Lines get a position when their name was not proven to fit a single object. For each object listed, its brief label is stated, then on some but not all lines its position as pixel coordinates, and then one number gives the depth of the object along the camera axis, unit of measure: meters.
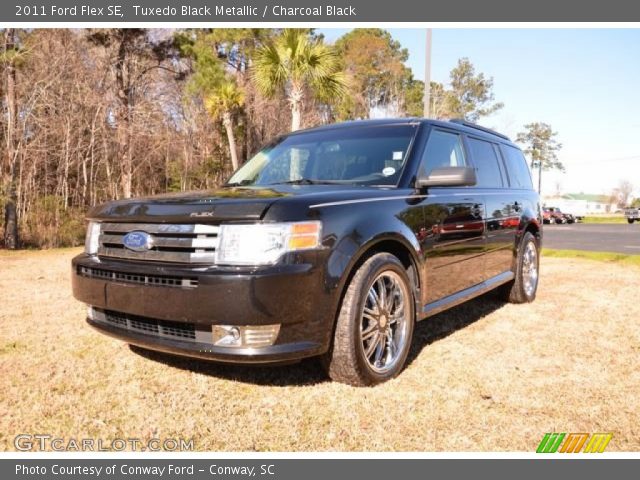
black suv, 2.43
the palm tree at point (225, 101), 16.31
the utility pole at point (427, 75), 10.25
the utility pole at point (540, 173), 63.69
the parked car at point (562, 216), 43.19
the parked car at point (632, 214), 44.99
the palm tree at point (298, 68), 11.43
